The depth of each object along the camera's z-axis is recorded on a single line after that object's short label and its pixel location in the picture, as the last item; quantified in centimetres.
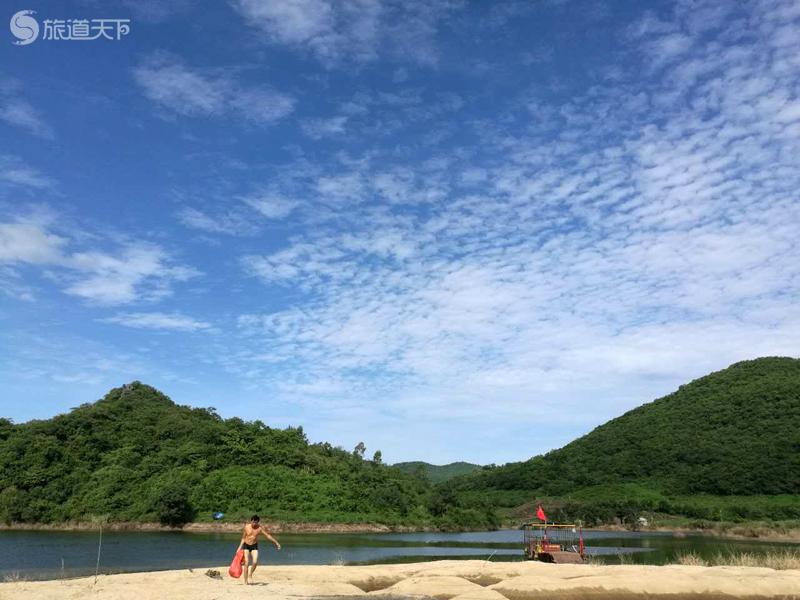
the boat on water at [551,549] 4009
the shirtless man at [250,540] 2397
